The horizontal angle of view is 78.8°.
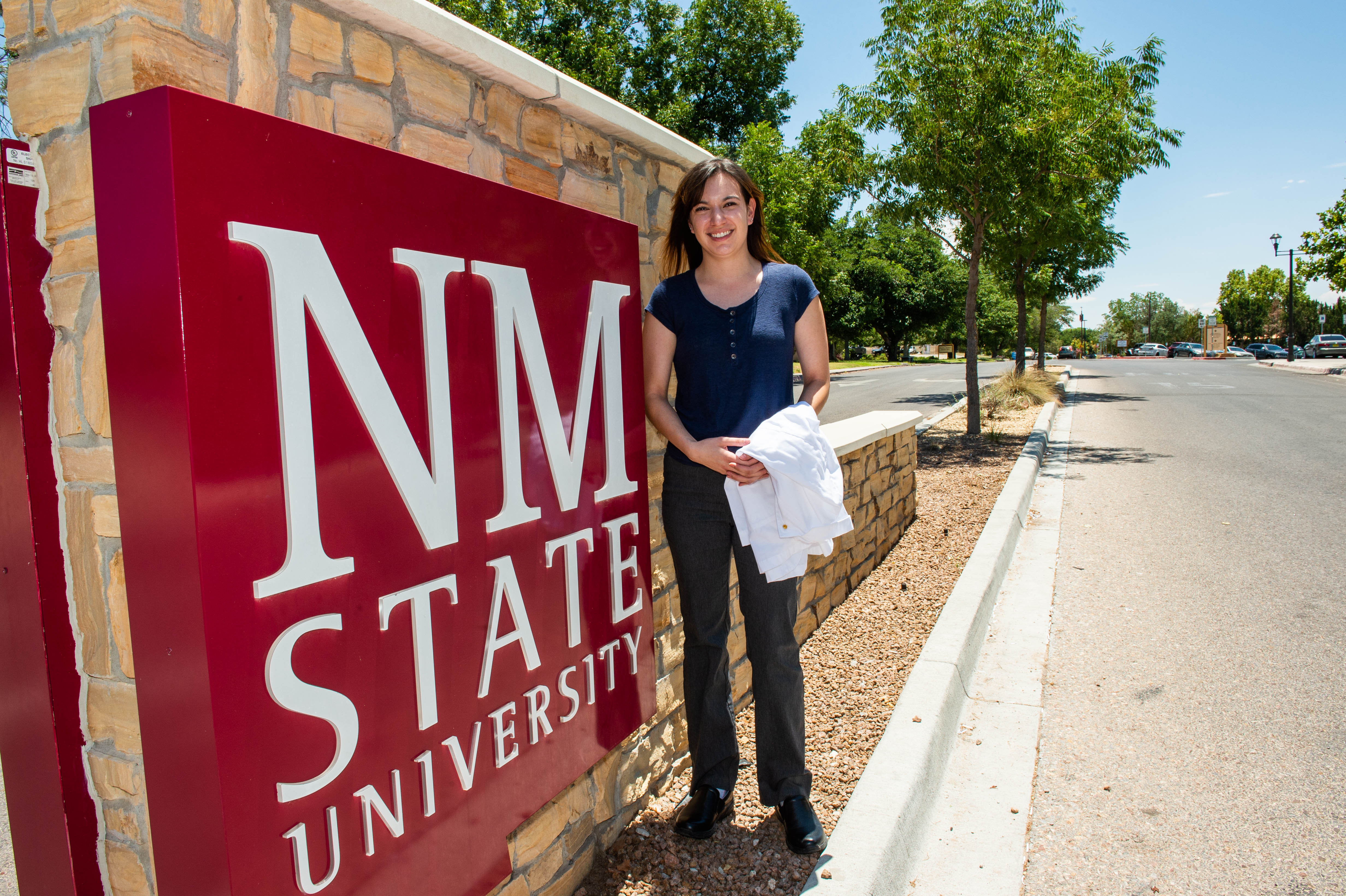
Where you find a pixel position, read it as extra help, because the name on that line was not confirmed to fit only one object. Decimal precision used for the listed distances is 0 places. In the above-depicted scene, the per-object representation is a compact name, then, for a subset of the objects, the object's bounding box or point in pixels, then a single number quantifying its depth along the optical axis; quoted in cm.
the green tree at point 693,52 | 2359
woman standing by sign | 235
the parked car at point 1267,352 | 5181
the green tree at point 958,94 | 924
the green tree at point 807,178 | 1059
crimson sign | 129
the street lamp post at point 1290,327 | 3928
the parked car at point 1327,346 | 4562
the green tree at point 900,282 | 4569
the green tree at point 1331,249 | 2434
